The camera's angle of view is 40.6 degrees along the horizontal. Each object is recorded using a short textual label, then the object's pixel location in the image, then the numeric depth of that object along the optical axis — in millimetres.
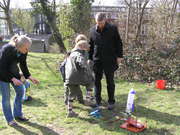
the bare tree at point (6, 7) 20339
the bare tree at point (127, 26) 9202
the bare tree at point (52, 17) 11534
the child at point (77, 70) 4234
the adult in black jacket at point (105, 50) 4426
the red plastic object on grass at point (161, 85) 6578
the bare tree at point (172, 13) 9833
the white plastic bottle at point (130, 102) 3986
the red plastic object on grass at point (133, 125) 3926
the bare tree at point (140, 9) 9808
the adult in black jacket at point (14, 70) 3600
